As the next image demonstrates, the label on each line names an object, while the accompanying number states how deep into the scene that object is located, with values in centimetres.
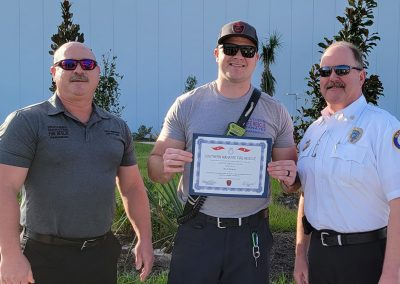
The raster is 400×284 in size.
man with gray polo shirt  283
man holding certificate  314
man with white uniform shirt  277
